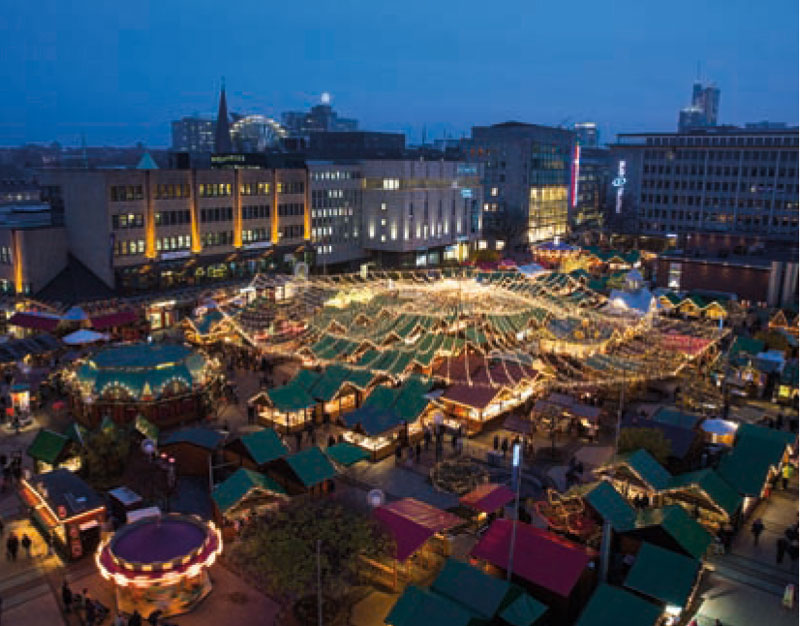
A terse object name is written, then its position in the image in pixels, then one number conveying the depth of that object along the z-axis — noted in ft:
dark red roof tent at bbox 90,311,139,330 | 142.41
